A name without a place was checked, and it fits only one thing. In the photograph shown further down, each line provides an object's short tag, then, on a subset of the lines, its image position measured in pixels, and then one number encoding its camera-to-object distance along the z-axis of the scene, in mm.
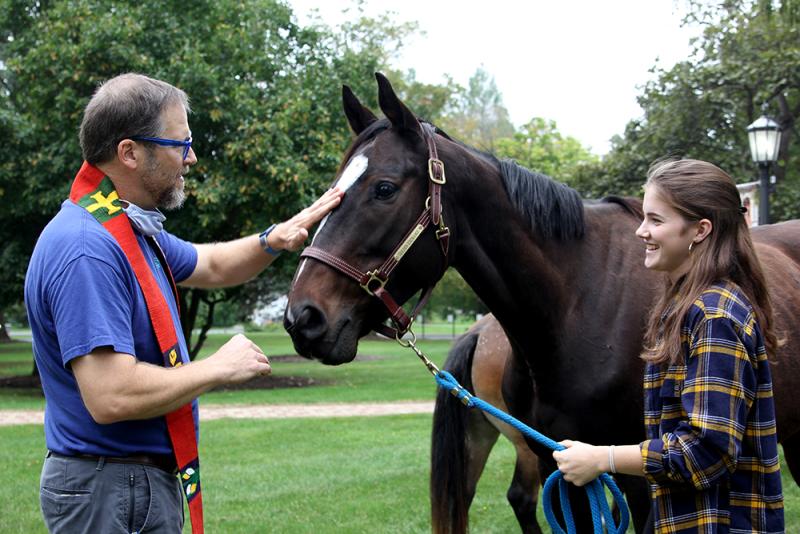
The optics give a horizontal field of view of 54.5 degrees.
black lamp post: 8812
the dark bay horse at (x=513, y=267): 2738
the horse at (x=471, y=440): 4648
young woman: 1979
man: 2014
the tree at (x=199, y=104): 13742
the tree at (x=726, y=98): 12125
